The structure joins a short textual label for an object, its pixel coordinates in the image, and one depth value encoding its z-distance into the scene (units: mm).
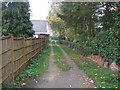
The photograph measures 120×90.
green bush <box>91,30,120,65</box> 6459
